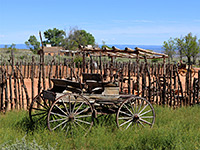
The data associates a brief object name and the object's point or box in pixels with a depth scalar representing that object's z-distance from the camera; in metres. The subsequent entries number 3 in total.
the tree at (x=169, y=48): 50.84
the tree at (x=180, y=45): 47.91
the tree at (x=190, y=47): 45.03
